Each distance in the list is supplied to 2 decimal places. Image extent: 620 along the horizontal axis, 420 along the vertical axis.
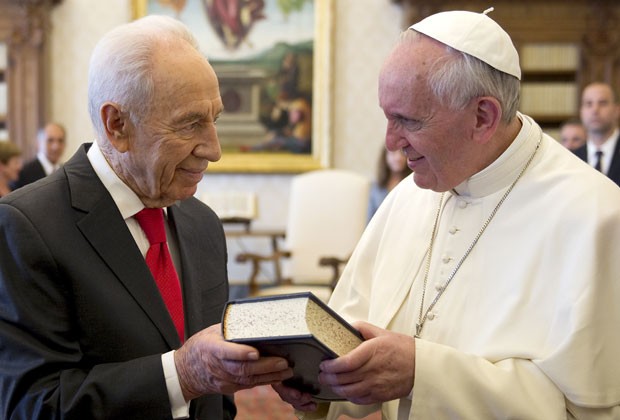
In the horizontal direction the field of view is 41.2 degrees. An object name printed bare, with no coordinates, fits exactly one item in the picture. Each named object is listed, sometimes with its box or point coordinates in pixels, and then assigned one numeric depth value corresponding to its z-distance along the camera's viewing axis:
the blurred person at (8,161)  6.10
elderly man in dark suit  1.76
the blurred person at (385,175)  6.64
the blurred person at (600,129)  5.91
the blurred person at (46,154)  7.63
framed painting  9.48
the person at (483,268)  1.84
